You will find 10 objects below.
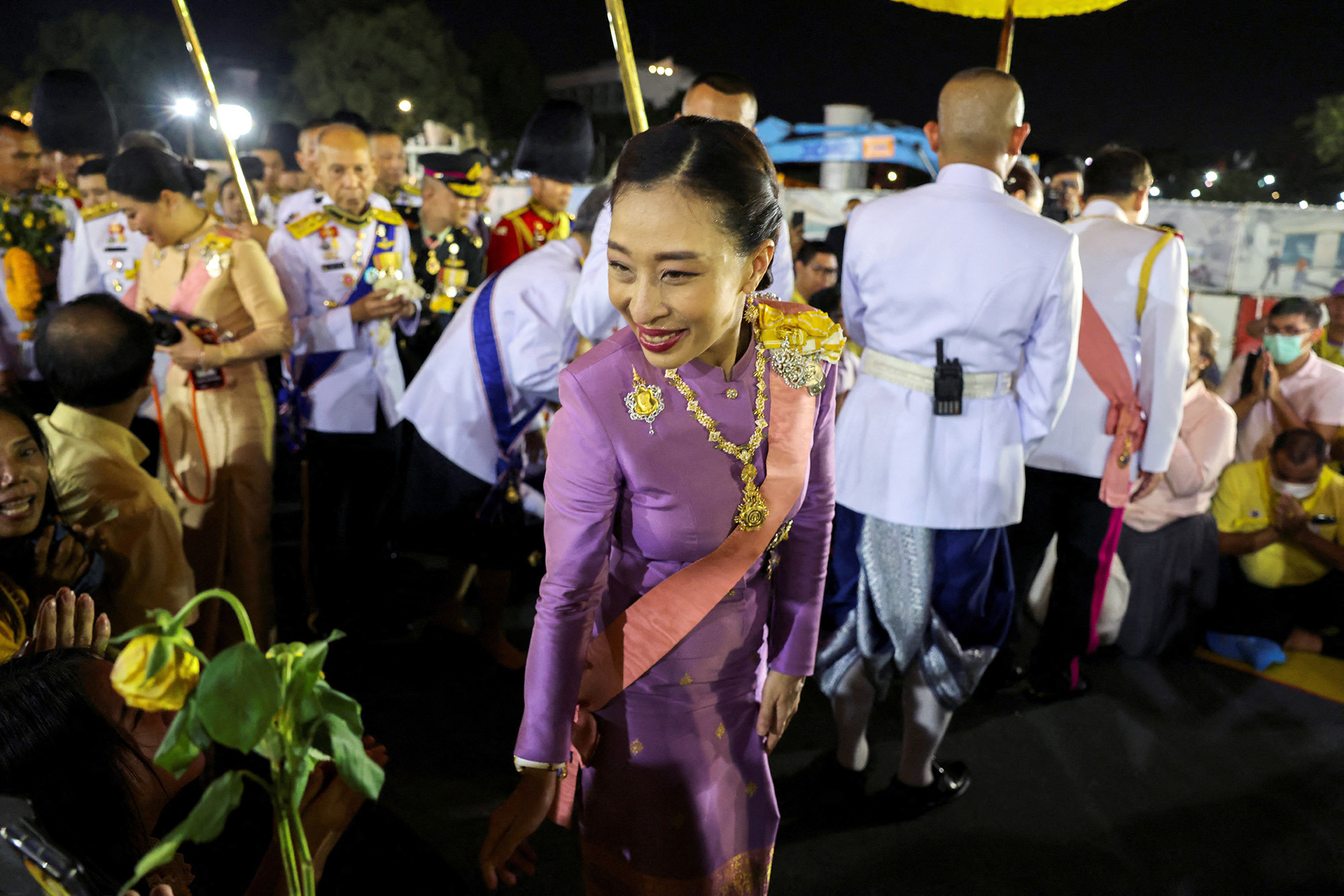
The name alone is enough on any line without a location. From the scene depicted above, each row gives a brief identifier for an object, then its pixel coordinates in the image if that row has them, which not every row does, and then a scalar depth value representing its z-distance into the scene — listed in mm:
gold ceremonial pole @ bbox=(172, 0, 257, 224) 3346
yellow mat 3559
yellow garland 4070
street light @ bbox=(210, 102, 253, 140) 18020
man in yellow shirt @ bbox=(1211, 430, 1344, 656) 3824
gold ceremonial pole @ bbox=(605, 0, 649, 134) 2129
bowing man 2932
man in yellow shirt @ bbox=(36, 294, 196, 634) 2217
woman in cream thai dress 3137
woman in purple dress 1257
